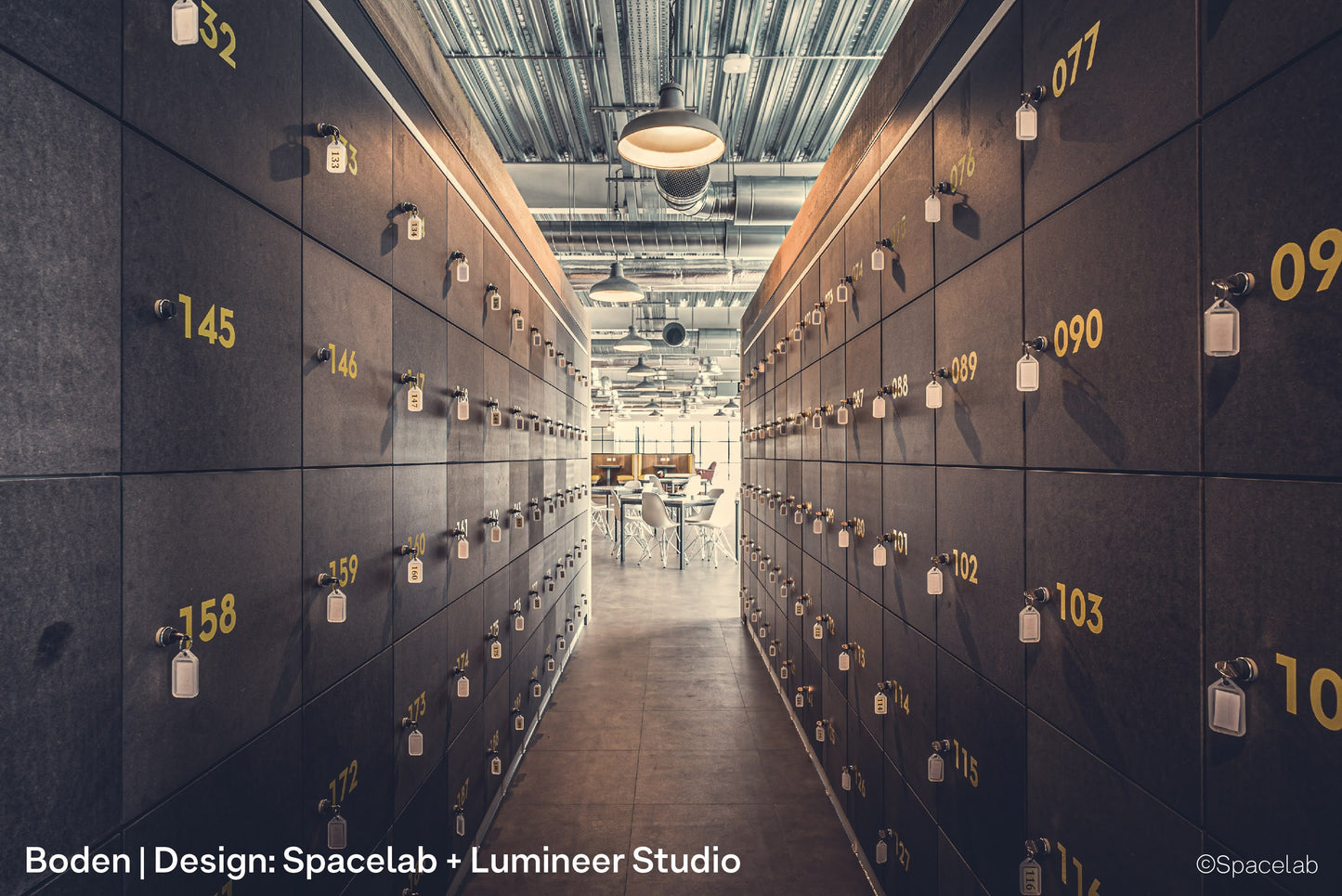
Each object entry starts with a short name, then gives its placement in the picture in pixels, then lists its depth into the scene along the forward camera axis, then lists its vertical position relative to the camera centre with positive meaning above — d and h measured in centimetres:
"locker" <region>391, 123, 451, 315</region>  170 +64
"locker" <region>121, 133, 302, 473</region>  87 +19
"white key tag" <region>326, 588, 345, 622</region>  132 -30
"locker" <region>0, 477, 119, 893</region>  71 -24
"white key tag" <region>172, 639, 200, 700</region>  89 -30
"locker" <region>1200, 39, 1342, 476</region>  68 +20
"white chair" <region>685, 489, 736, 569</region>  825 -76
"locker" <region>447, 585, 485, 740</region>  214 -68
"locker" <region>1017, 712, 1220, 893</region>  91 -57
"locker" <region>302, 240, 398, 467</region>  131 +20
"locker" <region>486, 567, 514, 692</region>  253 -67
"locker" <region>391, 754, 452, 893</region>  177 -106
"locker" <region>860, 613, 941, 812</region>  175 -69
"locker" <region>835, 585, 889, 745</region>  218 -69
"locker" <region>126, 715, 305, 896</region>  93 -57
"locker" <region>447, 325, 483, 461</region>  211 +20
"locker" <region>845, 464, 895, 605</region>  216 -23
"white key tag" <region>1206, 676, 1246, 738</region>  75 -29
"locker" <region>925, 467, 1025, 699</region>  133 -25
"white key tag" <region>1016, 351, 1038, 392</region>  116 +14
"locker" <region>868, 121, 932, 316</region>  174 +64
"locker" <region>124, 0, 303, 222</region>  88 +55
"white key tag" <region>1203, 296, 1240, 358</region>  73 +14
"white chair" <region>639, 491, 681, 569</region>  809 -71
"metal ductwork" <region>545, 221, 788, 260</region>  468 +153
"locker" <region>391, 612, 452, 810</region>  174 -69
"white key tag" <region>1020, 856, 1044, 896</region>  122 -78
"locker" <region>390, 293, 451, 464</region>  171 +20
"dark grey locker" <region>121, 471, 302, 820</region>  88 -24
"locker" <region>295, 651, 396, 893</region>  132 -67
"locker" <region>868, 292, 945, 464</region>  174 +21
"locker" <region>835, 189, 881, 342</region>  213 +65
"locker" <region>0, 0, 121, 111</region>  71 +47
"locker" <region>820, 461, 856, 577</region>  257 -20
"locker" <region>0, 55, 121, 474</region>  71 +21
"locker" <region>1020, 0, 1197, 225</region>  88 +55
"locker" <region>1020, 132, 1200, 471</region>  87 +20
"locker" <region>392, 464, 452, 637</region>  173 -24
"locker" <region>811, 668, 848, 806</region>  261 -113
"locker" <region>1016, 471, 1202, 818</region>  89 -24
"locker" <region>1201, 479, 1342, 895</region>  69 -23
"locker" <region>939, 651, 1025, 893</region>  133 -69
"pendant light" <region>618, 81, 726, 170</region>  256 +129
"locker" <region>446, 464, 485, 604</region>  213 -24
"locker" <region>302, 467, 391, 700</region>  132 -25
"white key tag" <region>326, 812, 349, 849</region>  135 -77
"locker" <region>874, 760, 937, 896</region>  176 -109
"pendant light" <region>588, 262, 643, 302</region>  482 +120
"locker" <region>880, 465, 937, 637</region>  175 -24
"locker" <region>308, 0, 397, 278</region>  130 +65
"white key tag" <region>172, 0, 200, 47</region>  91 +59
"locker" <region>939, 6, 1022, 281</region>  131 +65
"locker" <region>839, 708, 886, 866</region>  218 -113
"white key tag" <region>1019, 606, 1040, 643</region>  120 -31
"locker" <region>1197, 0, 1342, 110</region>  69 +46
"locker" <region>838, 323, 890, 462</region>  216 +22
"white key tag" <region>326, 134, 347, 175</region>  129 +58
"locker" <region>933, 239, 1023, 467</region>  132 +21
